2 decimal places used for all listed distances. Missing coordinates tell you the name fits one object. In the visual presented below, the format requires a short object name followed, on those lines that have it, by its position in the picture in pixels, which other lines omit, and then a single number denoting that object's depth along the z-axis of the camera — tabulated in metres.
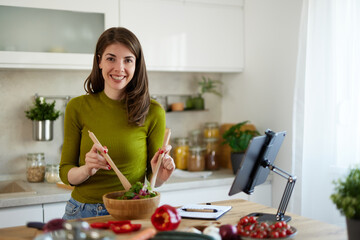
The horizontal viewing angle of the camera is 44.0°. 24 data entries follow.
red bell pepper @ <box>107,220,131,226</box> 1.48
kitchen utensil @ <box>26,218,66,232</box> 1.25
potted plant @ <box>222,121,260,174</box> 3.07
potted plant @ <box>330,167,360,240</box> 1.28
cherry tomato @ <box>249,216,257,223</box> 1.49
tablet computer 1.54
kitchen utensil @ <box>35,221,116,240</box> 1.17
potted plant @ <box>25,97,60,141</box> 2.95
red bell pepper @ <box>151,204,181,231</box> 1.44
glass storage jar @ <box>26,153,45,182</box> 2.88
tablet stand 1.66
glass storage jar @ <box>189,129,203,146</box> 3.54
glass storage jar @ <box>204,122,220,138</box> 3.51
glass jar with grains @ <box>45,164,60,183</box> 2.84
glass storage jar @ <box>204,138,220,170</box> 3.35
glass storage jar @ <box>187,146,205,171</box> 3.27
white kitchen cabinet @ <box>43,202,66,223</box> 2.48
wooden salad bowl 1.56
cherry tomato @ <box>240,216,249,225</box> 1.49
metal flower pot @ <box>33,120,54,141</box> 2.96
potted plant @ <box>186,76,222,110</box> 3.49
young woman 1.84
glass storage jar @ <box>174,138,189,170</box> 3.37
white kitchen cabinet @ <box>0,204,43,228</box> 2.39
